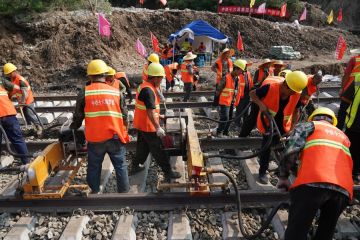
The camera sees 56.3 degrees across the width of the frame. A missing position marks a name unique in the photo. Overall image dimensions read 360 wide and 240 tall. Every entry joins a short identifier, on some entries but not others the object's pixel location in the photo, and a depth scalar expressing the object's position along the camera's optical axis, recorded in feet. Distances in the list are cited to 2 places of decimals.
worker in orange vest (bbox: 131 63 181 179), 15.14
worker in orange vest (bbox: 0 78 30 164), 17.52
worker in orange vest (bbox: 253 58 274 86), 25.07
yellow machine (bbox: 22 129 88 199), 13.80
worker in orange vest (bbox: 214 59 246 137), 21.81
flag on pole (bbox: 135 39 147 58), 43.10
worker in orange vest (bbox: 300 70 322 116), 19.48
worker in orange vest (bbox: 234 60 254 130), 22.81
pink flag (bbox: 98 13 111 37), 45.53
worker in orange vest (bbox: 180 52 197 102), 32.30
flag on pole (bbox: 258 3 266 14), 93.23
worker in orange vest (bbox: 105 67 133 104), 21.29
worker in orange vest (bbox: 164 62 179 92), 36.11
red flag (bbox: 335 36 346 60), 47.31
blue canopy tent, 67.82
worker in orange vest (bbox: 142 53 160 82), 25.04
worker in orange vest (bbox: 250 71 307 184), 14.49
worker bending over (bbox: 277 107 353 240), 9.57
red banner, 110.42
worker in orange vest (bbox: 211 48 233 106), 28.43
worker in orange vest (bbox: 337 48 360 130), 19.04
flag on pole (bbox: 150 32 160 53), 55.12
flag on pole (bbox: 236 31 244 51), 63.71
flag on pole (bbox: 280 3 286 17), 101.41
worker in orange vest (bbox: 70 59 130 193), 13.97
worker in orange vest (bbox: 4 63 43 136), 23.65
